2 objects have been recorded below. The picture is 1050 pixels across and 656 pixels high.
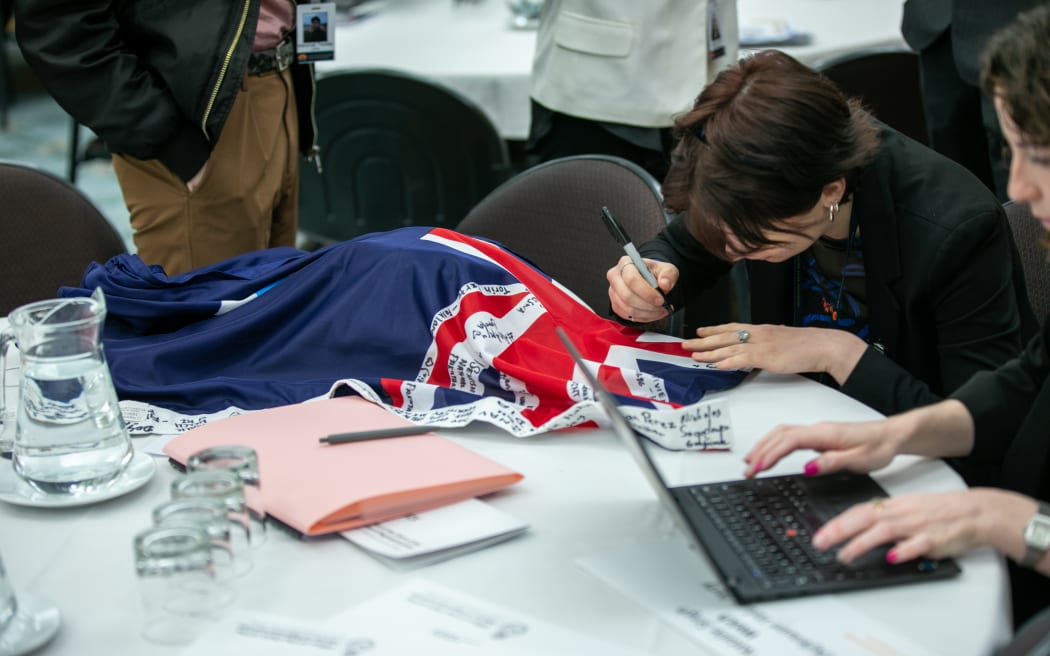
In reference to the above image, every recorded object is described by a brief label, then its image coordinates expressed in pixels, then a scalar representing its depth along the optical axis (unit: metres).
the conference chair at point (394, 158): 3.00
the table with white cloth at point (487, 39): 3.26
